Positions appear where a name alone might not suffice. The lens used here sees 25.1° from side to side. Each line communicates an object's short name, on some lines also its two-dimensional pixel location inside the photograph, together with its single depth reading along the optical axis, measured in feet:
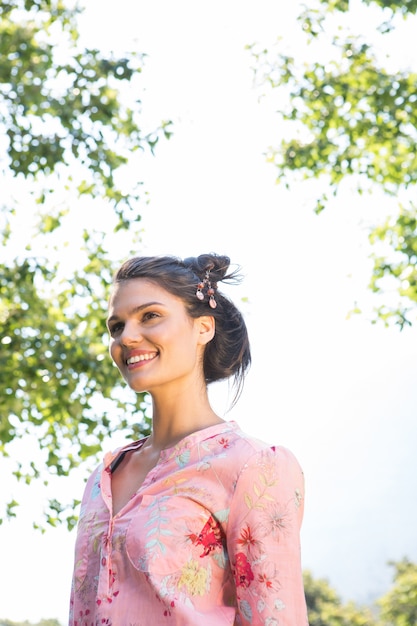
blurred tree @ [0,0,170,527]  16.89
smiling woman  4.58
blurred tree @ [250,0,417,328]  19.43
